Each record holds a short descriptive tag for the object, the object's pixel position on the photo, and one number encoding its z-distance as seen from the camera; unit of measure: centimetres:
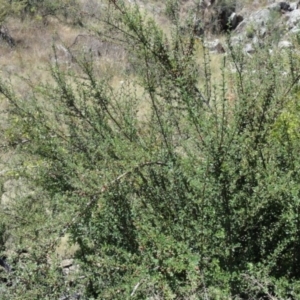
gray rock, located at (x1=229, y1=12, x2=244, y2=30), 1176
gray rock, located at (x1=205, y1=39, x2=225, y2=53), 958
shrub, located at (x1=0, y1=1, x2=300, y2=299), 228
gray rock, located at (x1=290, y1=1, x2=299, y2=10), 1090
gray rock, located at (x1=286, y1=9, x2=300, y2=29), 962
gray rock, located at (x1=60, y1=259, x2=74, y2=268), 350
